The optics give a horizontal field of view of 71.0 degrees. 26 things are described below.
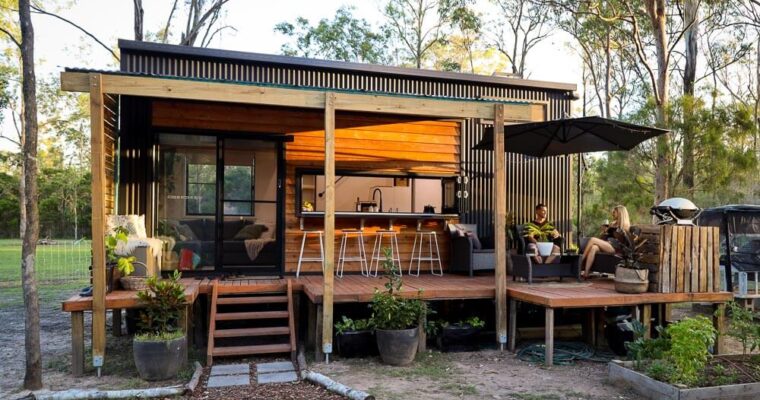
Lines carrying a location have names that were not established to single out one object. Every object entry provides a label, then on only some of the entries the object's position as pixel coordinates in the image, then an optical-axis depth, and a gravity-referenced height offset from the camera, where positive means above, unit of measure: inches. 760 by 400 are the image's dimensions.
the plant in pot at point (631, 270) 205.2 -26.3
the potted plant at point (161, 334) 169.3 -43.4
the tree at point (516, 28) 825.5 +276.2
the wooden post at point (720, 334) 202.8 -49.9
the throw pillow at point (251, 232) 258.1 -14.5
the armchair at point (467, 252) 270.7 -25.8
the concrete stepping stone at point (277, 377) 173.3 -58.0
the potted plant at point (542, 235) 235.5 -14.8
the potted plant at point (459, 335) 213.6 -53.5
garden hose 201.5 -58.8
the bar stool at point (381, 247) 279.9 -24.3
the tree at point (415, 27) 903.7 +301.0
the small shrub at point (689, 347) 147.9 -40.4
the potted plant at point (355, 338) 198.2 -50.8
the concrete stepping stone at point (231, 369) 181.6 -58.4
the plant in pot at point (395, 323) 189.2 -44.0
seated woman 251.7 -20.3
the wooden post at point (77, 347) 176.2 -48.0
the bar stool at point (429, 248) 287.9 -25.7
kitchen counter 262.2 -6.8
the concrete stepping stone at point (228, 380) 169.2 -57.9
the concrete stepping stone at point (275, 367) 185.0 -58.5
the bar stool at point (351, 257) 275.3 -25.6
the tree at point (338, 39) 876.0 +274.1
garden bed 146.9 -51.7
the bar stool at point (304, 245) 263.3 -21.3
